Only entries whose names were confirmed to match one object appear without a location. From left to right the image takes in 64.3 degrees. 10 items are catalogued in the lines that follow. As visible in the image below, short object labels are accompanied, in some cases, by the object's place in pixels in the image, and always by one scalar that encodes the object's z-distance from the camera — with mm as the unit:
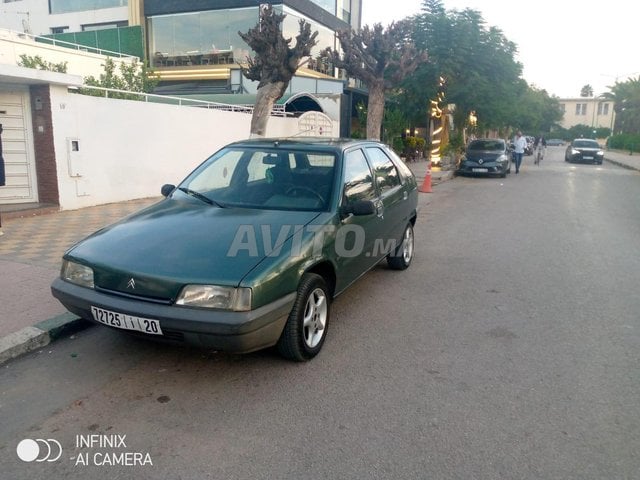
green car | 3293
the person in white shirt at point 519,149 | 23875
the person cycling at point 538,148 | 32125
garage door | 9156
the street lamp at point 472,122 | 29323
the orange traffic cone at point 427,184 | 16000
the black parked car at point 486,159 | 20984
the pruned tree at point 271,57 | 12383
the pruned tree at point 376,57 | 16266
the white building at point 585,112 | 108625
